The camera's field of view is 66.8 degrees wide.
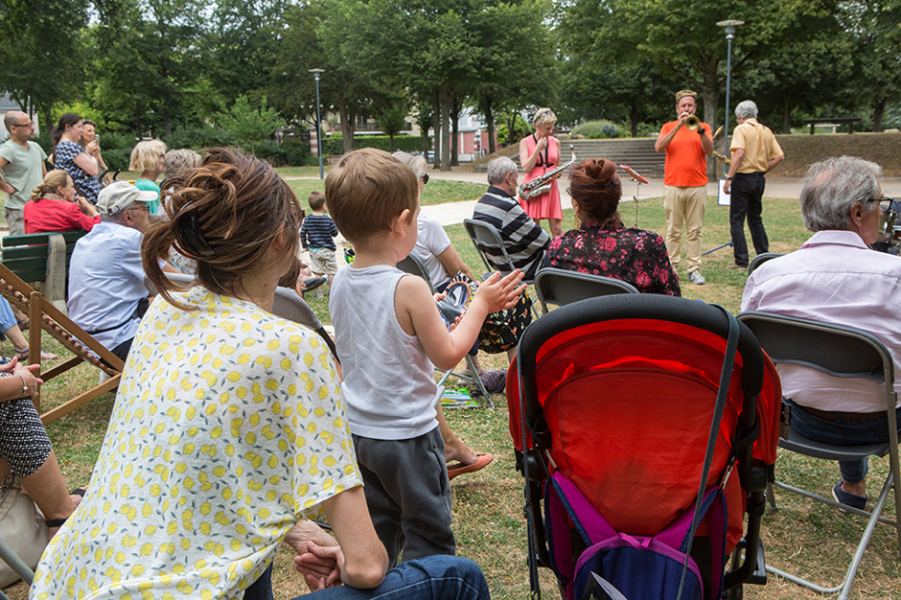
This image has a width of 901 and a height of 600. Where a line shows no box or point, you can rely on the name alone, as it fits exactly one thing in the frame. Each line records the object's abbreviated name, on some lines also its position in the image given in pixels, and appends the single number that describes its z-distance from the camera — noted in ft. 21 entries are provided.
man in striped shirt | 17.01
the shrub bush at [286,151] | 138.43
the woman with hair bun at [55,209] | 17.65
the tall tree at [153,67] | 152.76
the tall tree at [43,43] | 81.97
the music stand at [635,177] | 21.59
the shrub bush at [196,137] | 147.43
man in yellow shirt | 25.91
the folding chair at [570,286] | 10.43
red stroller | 5.27
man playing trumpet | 25.57
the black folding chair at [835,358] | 7.77
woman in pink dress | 25.62
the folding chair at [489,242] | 16.15
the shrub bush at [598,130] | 126.41
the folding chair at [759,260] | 10.41
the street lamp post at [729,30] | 56.52
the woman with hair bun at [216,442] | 3.87
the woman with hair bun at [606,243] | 11.88
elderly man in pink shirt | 8.27
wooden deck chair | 11.66
